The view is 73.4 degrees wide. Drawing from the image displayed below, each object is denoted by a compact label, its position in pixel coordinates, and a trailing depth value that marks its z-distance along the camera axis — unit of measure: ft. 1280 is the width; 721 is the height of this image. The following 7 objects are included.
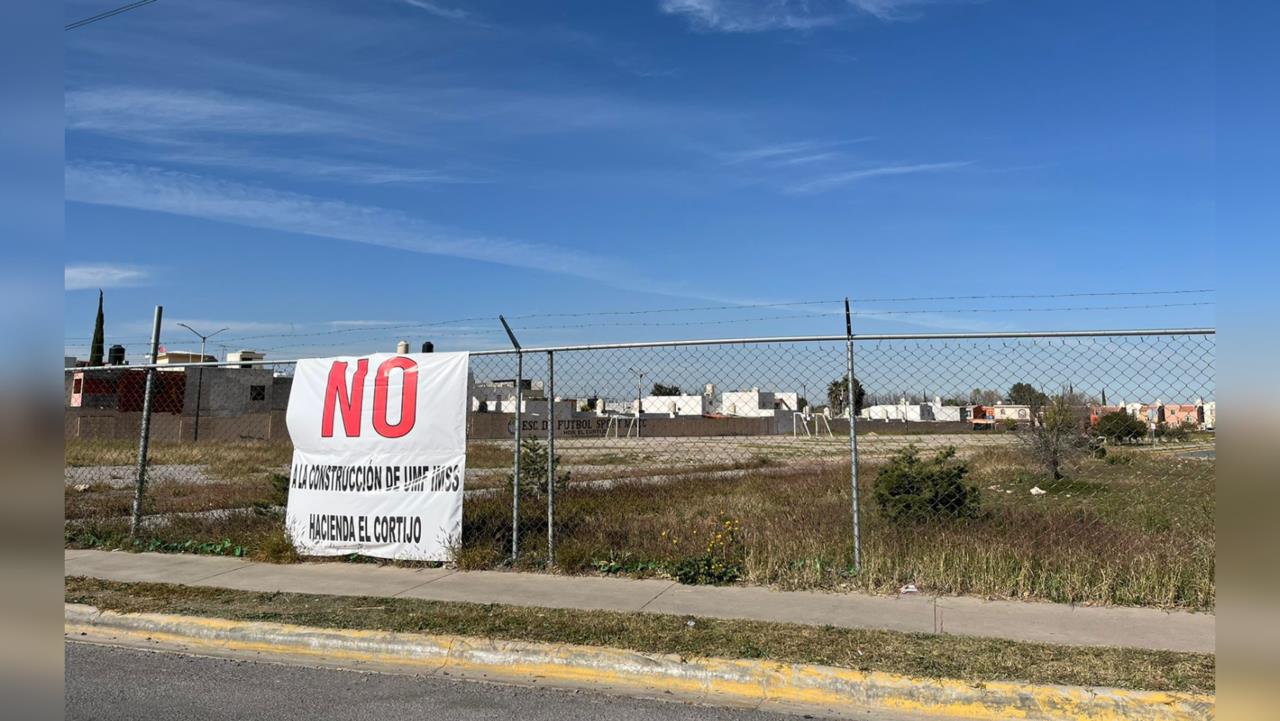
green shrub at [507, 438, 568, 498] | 39.52
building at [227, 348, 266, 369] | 192.59
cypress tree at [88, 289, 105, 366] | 149.83
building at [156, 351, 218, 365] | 215.10
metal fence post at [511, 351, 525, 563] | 27.43
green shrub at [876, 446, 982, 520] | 30.71
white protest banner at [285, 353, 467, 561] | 28.84
